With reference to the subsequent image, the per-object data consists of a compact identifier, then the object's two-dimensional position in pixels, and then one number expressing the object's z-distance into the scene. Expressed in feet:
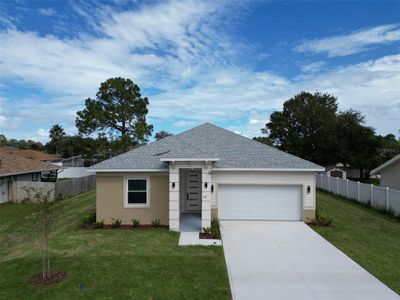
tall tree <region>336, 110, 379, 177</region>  126.00
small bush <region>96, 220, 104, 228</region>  44.96
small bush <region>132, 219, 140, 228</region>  45.34
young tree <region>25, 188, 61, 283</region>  26.53
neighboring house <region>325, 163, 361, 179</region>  129.21
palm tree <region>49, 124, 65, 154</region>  249.02
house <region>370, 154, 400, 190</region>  66.18
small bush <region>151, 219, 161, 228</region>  45.35
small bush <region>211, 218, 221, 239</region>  39.75
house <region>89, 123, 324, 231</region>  43.14
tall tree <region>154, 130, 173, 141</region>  270.30
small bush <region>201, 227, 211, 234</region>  41.15
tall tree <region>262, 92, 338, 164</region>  139.64
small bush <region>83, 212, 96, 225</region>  47.09
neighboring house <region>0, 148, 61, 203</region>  69.36
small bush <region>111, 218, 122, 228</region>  45.16
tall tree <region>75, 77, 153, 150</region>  128.47
